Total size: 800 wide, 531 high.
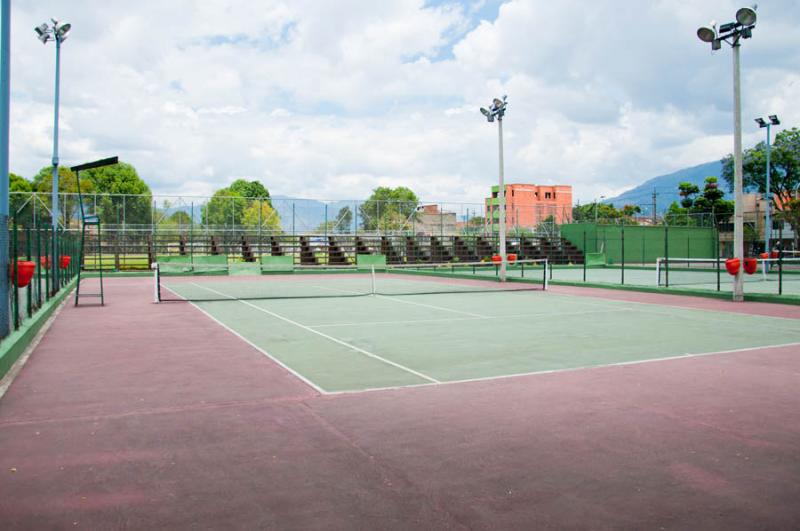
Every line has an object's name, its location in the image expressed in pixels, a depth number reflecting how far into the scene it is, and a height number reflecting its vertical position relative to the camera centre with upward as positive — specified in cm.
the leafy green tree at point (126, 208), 3828 +263
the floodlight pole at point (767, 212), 3964 +214
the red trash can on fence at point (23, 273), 988 -28
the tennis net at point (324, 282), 2297 -138
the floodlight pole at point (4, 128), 905 +172
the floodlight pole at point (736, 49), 1745 +534
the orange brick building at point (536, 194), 14525 +1257
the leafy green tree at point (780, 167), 6334 +784
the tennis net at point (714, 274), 2774 -134
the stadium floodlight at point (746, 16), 1716 +599
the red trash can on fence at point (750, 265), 1861 -51
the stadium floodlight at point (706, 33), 1786 +576
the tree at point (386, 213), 4419 +254
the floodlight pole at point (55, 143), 2639 +441
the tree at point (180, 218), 3966 +211
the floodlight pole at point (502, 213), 2600 +145
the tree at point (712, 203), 7650 +523
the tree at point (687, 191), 8200 +704
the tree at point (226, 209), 4081 +268
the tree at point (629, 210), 9556 +558
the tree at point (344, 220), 4341 +204
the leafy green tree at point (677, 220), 5844 +260
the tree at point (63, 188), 3866 +658
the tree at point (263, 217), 4147 +221
